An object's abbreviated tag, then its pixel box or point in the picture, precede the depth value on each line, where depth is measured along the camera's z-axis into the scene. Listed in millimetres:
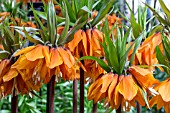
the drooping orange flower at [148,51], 979
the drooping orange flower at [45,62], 856
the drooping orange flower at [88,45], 942
